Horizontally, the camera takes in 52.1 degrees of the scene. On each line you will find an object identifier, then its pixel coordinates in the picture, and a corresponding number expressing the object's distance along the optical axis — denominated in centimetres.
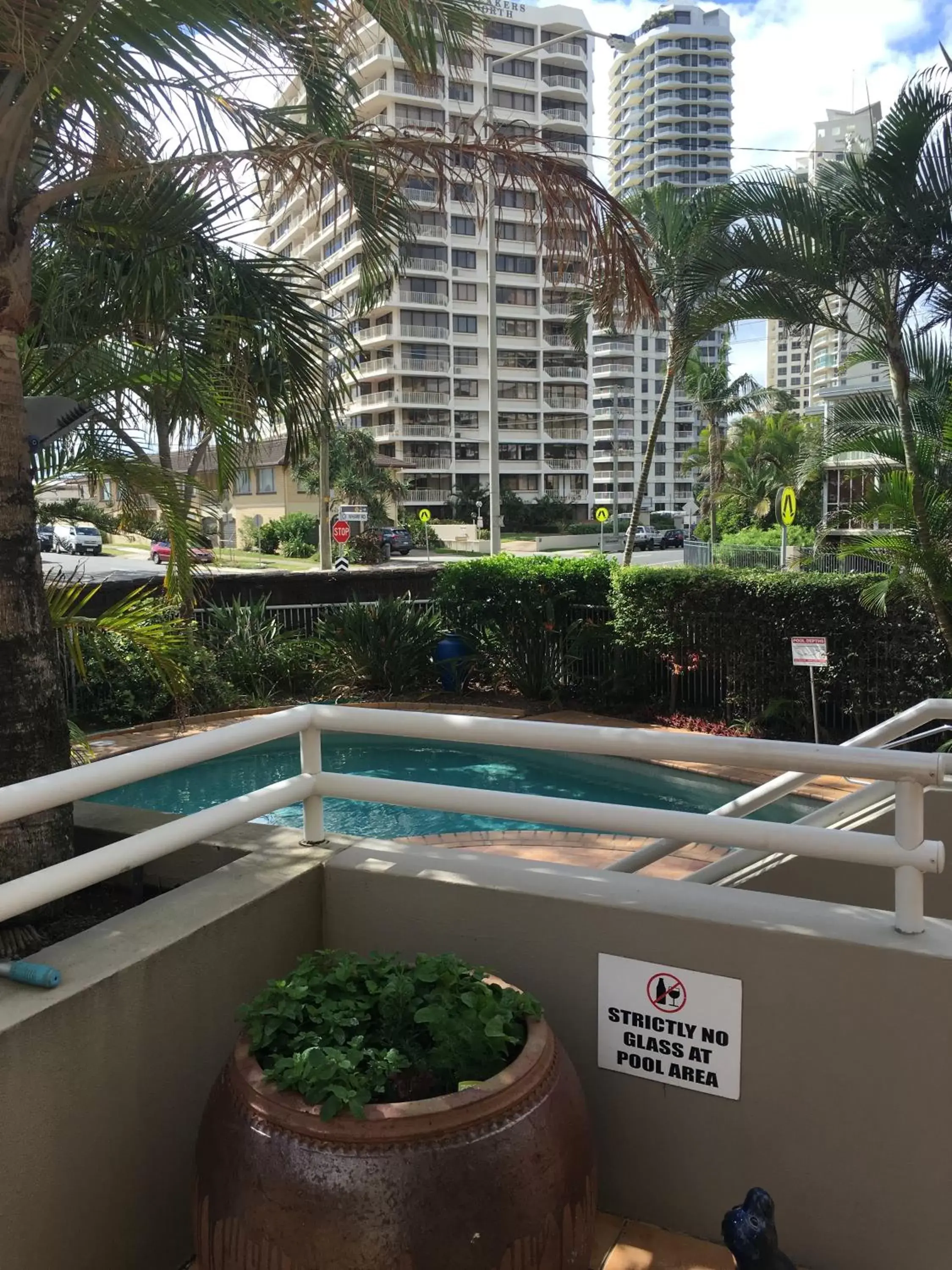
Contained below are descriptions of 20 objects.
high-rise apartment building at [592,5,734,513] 13388
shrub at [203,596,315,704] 1212
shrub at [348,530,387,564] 3866
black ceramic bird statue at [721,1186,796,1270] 188
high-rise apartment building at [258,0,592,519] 6456
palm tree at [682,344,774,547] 4822
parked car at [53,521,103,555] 4197
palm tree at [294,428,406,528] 4841
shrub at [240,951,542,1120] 187
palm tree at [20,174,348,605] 437
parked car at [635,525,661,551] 5416
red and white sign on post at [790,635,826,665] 834
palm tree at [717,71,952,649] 777
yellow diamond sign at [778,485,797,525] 1470
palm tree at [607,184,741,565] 876
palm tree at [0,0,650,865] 276
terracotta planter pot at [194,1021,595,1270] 170
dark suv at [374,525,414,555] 4391
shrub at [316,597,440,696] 1233
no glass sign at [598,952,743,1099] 218
